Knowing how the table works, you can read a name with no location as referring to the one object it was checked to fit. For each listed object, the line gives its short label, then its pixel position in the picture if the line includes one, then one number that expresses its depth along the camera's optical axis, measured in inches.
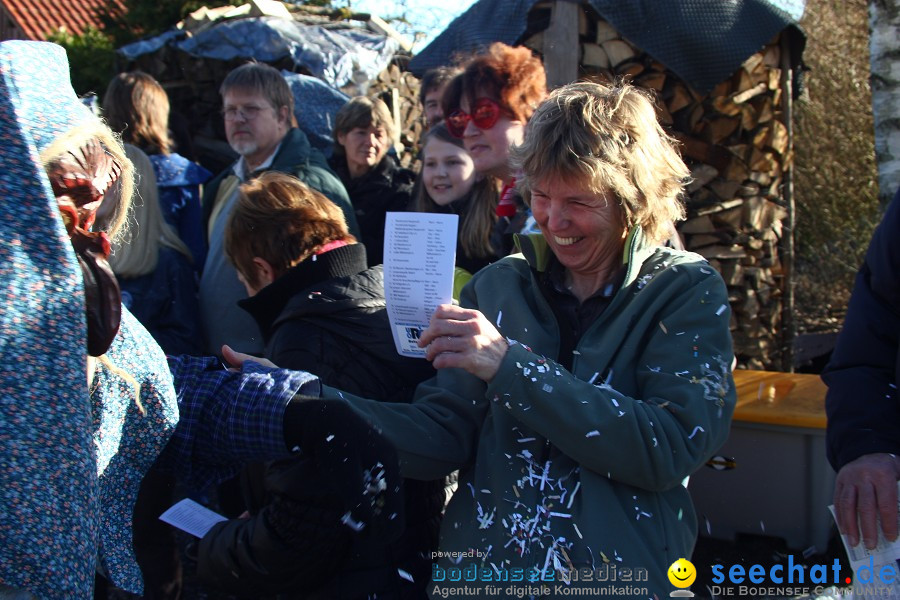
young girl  134.9
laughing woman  77.2
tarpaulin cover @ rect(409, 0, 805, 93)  218.7
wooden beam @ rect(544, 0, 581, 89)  227.5
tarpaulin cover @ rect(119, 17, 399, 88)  321.4
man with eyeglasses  160.6
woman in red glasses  131.3
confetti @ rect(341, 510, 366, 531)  71.7
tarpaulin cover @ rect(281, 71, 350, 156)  268.1
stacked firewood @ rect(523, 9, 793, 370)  230.4
